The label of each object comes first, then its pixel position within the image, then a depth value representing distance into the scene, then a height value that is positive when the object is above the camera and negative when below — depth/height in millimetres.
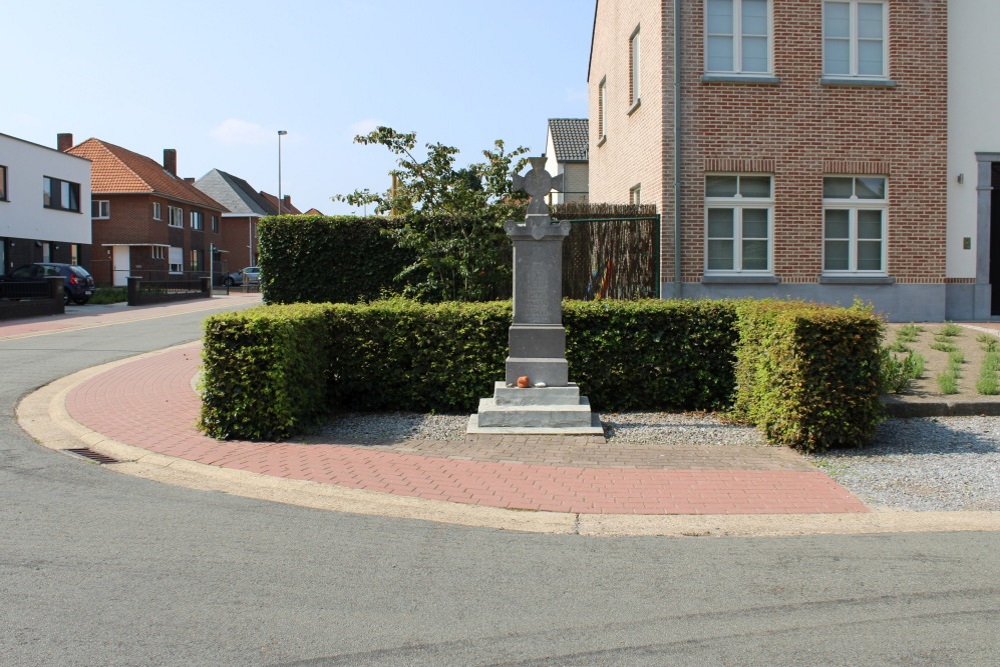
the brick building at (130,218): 49375 +4934
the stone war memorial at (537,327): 9281 -257
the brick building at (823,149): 15945 +2875
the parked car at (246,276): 56781 +1831
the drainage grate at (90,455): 7770 -1383
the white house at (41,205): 36062 +4362
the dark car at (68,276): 31500 +1017
